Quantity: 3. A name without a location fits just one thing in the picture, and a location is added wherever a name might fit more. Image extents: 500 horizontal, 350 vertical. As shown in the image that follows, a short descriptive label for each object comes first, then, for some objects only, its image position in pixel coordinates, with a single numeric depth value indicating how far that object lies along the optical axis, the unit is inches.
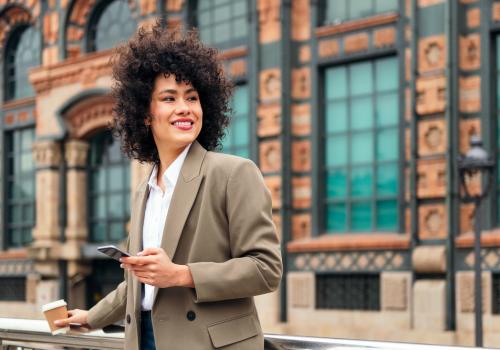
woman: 96.5
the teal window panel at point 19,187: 853.2
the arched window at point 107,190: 774.5
